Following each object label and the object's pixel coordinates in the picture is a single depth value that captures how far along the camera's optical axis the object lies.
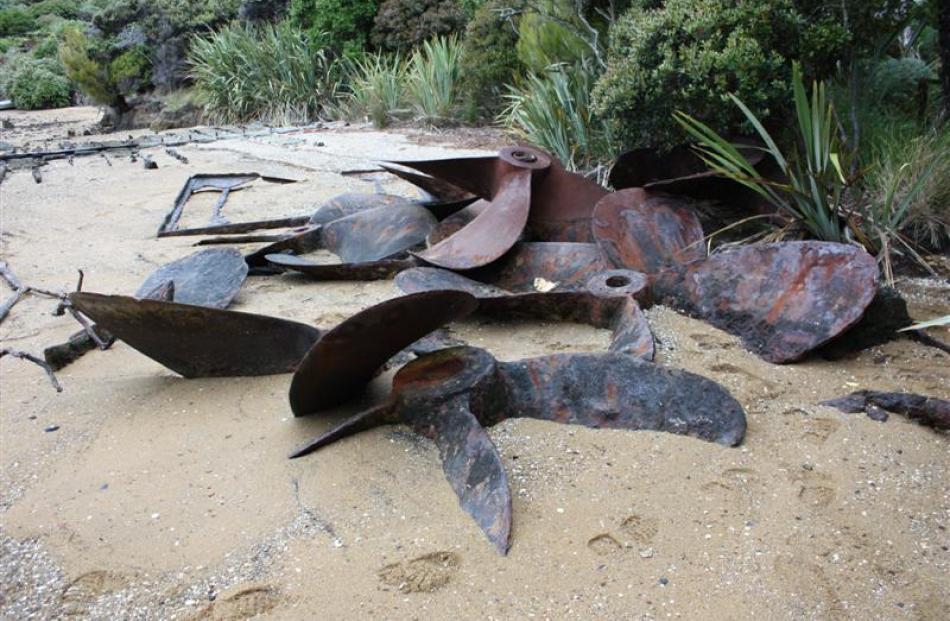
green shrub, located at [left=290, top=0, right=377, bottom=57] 14.33
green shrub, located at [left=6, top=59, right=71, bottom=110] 23.56
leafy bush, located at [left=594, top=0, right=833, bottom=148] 4.19
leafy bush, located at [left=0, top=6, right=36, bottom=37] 33.19
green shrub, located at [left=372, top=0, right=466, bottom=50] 13.11
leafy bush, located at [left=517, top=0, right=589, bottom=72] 7.03
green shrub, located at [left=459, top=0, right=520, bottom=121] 9.70
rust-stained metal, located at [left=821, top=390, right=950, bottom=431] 2.37
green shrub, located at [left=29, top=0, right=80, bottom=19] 34.94
